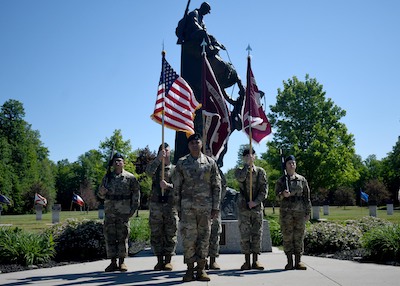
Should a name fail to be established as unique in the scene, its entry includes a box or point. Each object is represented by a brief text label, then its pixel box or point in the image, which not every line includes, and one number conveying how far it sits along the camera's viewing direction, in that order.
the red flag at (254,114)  8.59
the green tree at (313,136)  32.12
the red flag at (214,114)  8.76
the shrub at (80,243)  9.95
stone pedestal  10.49
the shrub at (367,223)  12.05
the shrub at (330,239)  10.57
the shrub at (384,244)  8.55
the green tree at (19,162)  56.67
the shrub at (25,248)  8.71
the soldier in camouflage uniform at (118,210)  7.46
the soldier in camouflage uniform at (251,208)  7.54
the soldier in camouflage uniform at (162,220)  7.53
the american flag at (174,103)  8.13
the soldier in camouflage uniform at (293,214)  7.56
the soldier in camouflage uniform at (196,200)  6.30
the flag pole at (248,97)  7.59
